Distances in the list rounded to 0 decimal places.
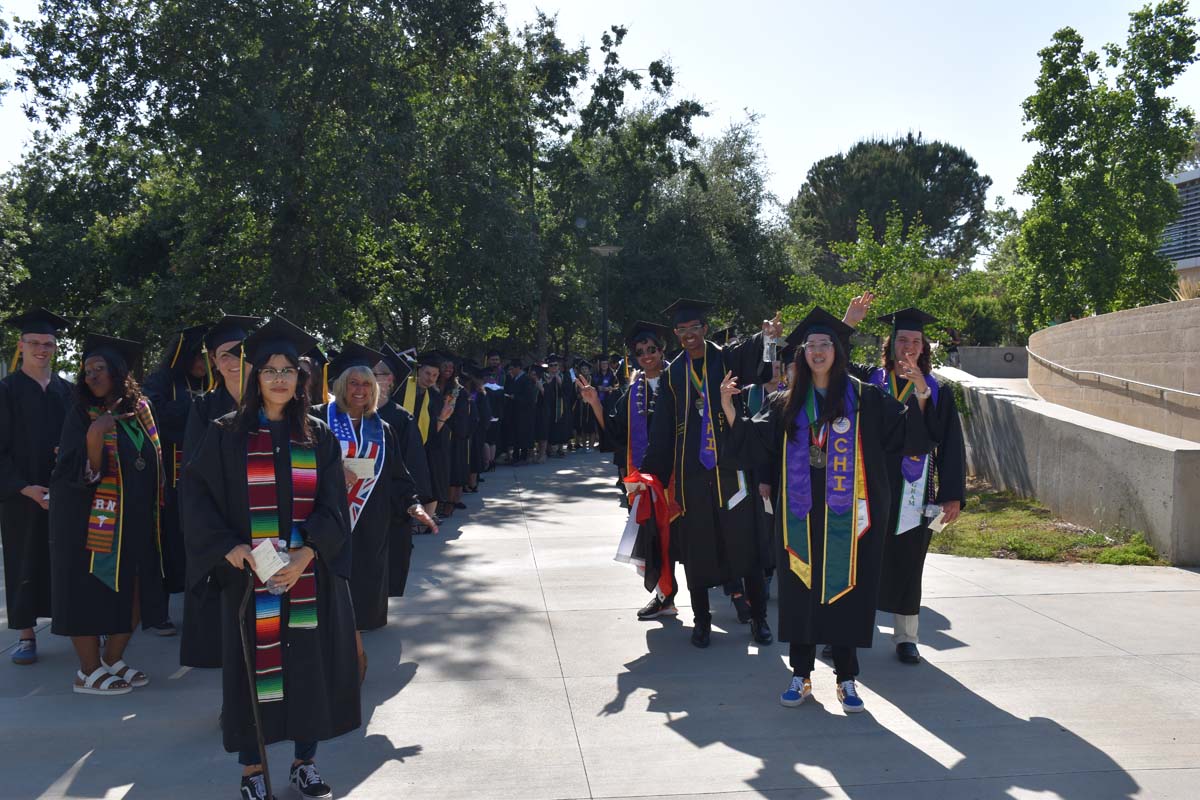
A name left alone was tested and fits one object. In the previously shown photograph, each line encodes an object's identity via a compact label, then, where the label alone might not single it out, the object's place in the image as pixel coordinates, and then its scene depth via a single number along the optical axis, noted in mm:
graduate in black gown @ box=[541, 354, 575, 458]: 19062
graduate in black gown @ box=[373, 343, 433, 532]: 6254
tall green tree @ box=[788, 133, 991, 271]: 54438
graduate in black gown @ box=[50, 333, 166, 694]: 5473
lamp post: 23150
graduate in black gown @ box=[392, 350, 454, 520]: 10328
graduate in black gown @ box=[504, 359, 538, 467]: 17969
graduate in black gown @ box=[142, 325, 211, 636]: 6223
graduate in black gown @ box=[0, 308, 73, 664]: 5945
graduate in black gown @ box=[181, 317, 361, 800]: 3889
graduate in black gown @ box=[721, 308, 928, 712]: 5066
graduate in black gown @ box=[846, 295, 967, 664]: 5824
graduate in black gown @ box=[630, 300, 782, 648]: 6359
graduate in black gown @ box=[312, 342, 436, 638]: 5520
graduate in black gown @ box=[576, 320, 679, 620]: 6852
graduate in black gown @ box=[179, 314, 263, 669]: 5250
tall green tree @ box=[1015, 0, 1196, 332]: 20391
